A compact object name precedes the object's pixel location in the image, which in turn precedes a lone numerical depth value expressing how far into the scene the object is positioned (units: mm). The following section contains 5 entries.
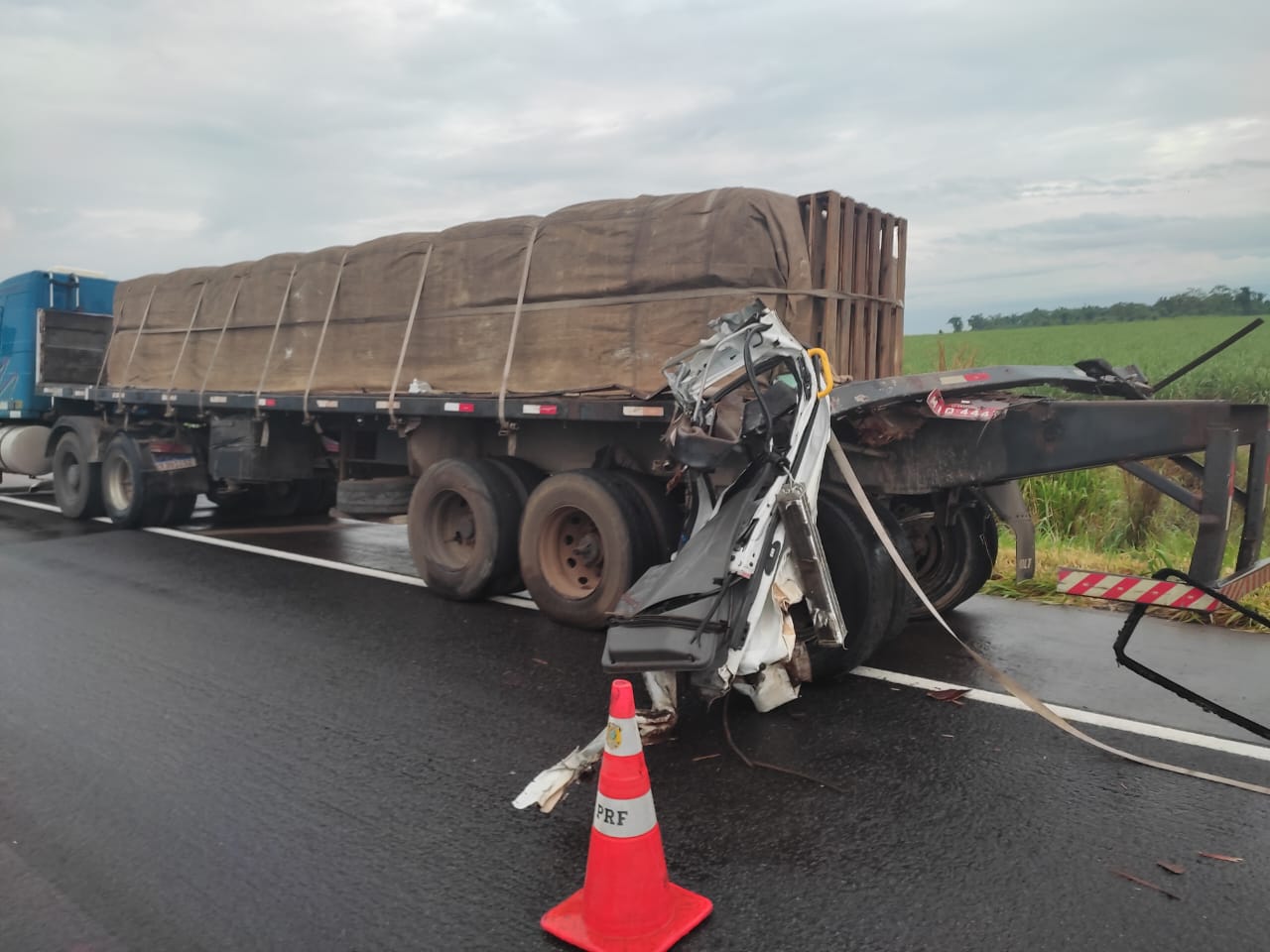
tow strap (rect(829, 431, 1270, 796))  4017
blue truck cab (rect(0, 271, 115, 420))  12727
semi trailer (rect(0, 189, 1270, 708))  4625
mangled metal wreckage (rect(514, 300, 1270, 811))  4355
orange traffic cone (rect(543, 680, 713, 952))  2898
